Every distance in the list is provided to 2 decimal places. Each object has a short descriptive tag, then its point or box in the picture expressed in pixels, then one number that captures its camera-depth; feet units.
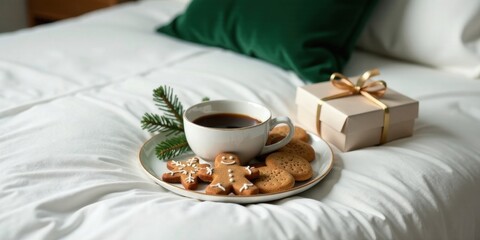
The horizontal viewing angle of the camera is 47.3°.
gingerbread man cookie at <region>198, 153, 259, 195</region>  2.18
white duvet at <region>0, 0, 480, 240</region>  2.02
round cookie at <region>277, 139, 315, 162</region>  2.52
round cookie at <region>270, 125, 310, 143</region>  2.70
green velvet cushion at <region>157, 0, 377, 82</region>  3.76
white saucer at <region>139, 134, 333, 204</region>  2.18
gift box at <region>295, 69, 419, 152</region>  2.69
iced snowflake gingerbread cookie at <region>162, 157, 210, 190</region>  2.24
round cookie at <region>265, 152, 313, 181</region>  2.32
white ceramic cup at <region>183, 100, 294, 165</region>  2.35
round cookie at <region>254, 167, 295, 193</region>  2.22
